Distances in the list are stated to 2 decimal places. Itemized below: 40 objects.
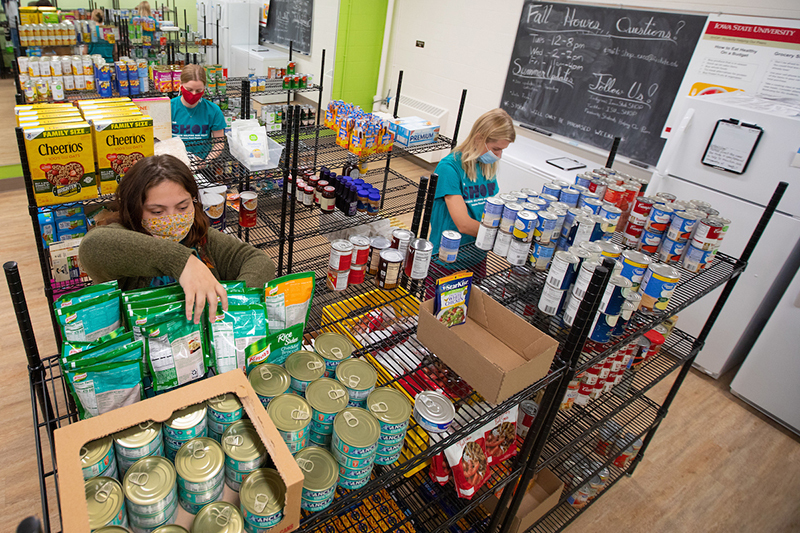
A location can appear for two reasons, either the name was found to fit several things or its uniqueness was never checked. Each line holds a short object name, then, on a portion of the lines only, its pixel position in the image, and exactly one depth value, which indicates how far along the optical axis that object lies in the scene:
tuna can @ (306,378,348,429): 1.11
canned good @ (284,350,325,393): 1.19
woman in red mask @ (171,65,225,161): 3.48
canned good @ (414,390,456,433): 1.31
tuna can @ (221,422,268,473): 0.96
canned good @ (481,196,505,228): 1.70
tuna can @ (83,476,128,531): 0.82
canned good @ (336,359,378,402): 1.21
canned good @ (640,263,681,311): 1.63
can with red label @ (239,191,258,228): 2.83
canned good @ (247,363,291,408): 1.12
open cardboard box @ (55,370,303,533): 0.78
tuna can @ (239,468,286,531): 0.90
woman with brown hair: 1.22
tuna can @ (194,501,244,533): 0.89
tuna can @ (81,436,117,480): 0.86
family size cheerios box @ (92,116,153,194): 1.91
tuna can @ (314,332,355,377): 1.29
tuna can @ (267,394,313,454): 1.02
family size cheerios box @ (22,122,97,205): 1.76
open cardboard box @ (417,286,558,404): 1.30
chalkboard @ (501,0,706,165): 4.04
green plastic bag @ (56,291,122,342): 1.07
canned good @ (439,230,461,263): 1.79
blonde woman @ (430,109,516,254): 2.50
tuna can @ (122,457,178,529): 0.86
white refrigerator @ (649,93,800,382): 3.07
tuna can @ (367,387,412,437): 1.16
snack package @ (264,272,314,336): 1.24
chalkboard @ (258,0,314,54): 7.27
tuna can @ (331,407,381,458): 1.06
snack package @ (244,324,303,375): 1.20
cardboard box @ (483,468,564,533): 2.05
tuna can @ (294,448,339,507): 1.02
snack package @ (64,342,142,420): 0.98
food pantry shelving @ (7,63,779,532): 1.31
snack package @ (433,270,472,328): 1.53
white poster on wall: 3.36
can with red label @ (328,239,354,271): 1.70
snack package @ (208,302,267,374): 1.15
